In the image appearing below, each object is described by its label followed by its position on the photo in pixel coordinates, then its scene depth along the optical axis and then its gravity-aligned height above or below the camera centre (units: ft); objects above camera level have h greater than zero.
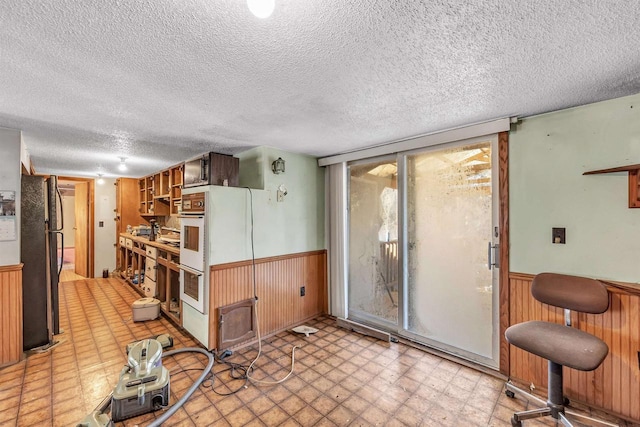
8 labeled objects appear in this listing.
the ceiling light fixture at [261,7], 2.70 +2.05
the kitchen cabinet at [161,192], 13.34 +1.19
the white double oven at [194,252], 8.93 -1.34
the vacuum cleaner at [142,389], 5.91 -3.91
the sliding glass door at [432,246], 8.22 -1.22
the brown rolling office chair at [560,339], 5.28 -2.66
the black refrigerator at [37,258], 8.99 -1.48
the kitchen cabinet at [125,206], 18.94 +0.52
